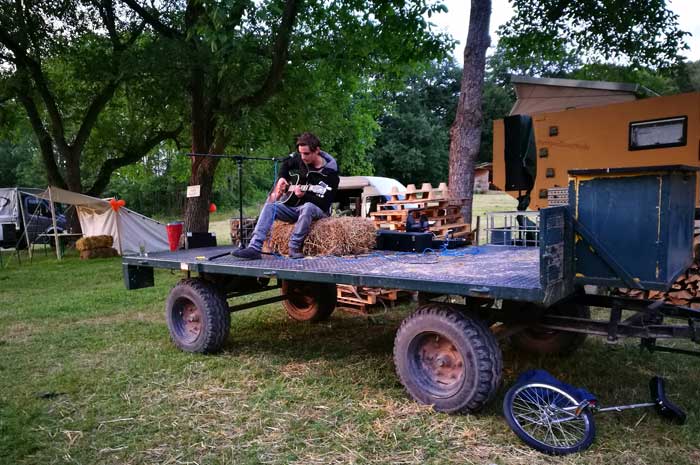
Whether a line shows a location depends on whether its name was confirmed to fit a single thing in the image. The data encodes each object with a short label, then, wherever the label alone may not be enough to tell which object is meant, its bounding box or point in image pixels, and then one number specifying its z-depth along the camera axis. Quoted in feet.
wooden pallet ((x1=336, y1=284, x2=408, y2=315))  23.38
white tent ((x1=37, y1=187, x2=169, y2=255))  55.47
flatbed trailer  10.46
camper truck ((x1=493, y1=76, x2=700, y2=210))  21.16
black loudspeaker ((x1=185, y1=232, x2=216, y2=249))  22.93
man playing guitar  17.90
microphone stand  18.62
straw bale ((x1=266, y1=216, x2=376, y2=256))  17.75
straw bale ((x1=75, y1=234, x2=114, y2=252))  52.70
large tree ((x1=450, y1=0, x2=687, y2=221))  27.84
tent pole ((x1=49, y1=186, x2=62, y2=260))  48.03
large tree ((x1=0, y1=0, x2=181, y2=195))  46.21
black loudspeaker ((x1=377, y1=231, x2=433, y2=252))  17.99
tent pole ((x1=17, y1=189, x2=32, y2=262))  50.39
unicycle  10.62
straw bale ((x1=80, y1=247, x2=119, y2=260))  52.42
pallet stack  19.85
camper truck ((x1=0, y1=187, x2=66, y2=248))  60.08
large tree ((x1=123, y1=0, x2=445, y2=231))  38.68
